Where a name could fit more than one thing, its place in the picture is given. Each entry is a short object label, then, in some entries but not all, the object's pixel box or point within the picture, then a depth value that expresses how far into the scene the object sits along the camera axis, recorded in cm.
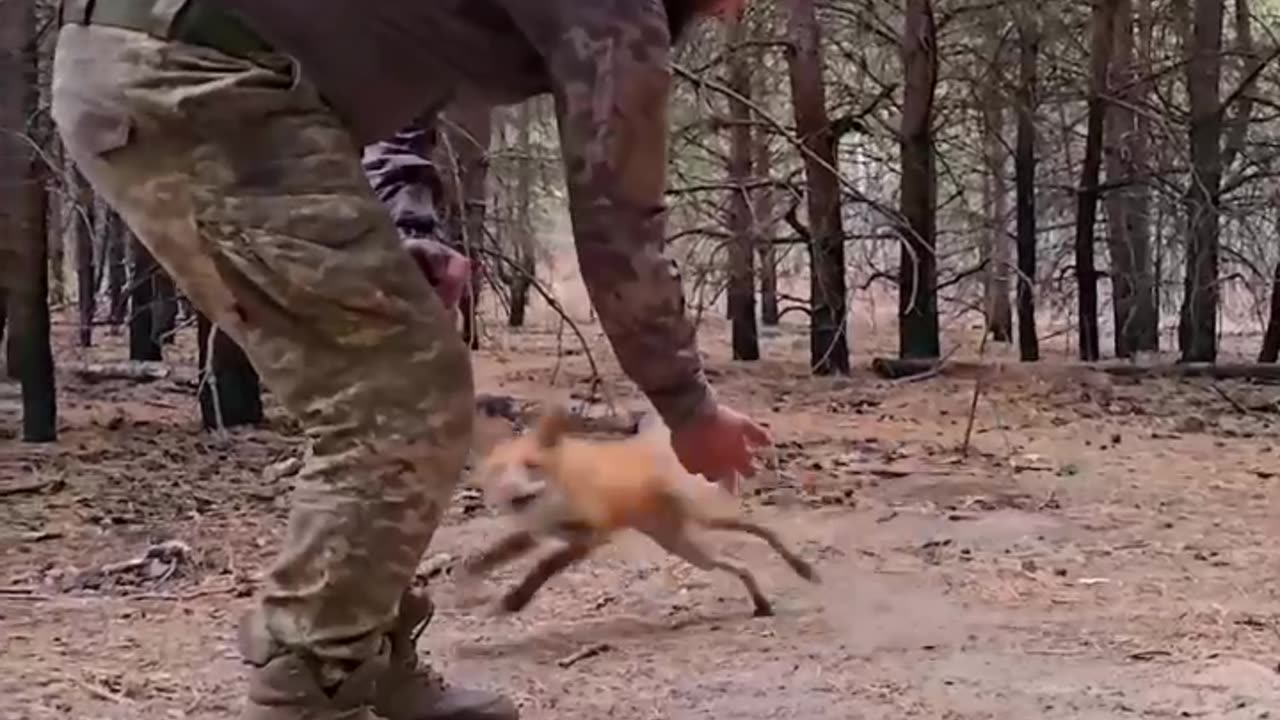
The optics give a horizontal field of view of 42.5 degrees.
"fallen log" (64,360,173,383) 770
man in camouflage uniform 170
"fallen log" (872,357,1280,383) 793
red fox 295
